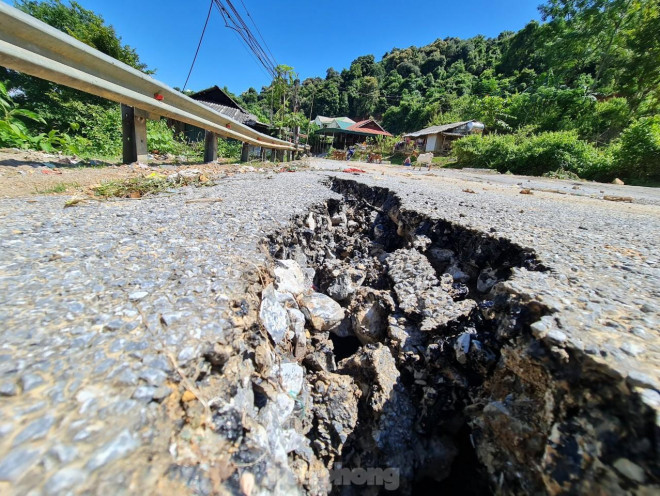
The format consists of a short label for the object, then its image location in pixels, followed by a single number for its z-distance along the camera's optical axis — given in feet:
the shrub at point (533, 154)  37.58
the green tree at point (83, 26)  37.35
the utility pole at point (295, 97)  63.38
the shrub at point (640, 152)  33.45
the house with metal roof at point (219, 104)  61.11
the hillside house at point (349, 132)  113.19
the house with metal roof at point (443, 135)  81.47
